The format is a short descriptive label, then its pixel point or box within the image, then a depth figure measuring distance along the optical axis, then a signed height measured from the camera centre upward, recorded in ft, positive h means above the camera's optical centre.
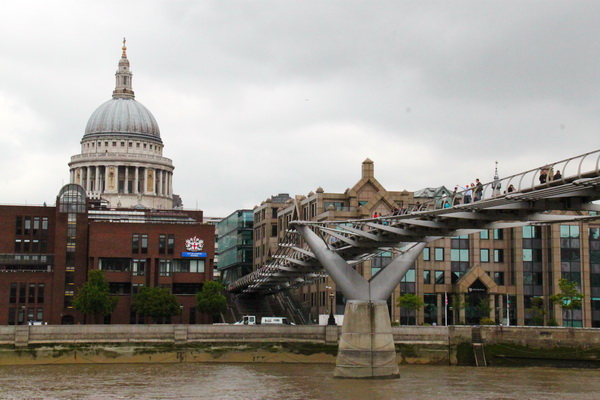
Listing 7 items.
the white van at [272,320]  306.02 +1.74
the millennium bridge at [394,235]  136.15 +16.00
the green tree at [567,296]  294.46 +9.09
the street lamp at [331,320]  254.06 +1.55
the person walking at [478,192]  153.75 +19.69
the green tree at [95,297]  303.27 +7.67
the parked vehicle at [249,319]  329.66 +2.11
